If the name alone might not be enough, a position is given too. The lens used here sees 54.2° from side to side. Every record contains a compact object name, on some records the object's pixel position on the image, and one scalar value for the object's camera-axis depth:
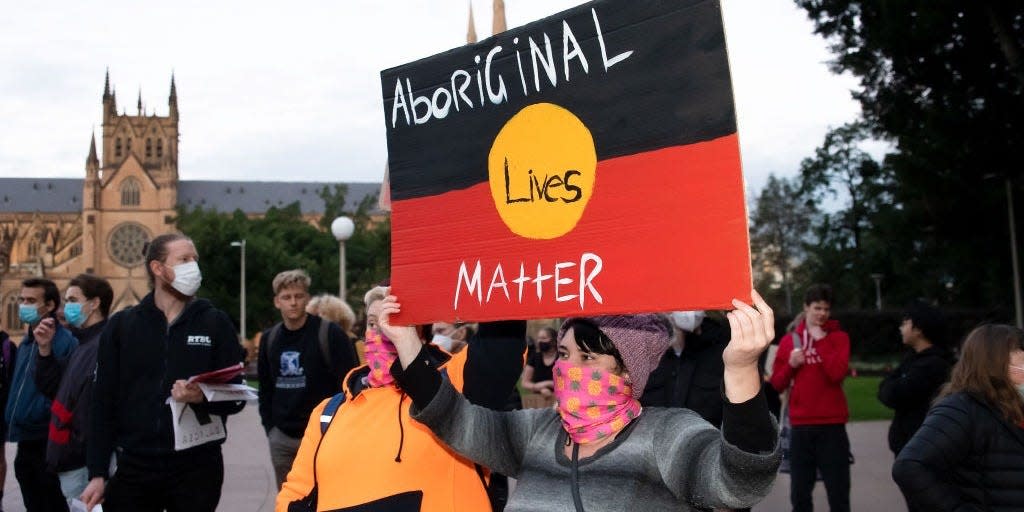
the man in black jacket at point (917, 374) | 6.71
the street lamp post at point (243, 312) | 56.72
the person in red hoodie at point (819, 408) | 7.62
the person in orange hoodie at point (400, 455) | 3.51
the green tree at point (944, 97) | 20.47
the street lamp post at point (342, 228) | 19.71
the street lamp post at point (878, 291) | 51.03
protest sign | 2.73
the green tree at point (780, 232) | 66.62
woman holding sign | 2.49
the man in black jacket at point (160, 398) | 5.04
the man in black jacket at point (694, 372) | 5.97
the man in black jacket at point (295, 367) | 7.07
